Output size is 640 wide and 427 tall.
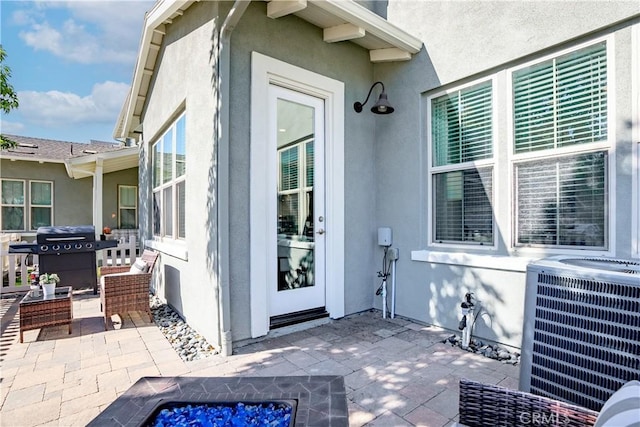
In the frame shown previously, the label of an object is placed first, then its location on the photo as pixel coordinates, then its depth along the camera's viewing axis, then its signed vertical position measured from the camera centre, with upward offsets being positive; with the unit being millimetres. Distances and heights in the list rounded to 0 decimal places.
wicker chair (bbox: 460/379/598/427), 1433 -896
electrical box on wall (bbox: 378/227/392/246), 4531 -337
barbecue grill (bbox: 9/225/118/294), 5523 -638
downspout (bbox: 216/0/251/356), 3357 +194
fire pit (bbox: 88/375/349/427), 2086 -1284
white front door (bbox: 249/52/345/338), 3645 +227
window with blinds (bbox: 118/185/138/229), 11742 +249
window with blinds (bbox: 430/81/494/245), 3725 +523
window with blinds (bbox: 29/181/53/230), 10884 +347
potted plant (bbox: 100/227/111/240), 9602 -535
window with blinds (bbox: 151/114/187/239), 4898 +509
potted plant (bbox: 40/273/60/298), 4059 -857
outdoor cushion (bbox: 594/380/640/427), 981 -621
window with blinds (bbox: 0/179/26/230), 10578 +314
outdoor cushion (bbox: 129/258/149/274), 4719 -771
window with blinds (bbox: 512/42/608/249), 2971 +554
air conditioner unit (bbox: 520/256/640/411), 1842 -707
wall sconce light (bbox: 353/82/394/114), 4125 +1284
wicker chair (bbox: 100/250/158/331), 4270 -1045
